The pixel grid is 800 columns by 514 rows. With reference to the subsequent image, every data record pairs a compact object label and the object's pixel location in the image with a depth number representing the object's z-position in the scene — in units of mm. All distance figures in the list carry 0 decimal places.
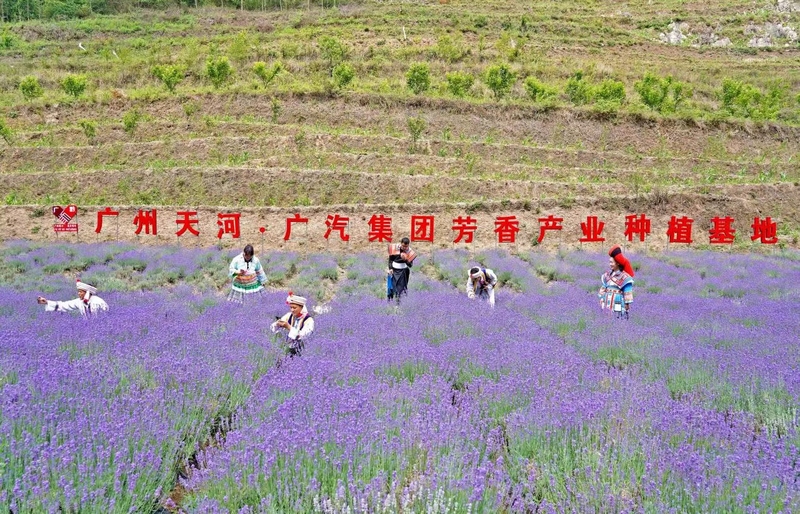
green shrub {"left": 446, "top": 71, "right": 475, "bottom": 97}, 23594
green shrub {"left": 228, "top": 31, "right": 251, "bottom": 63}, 30188
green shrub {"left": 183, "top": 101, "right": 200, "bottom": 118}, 21641
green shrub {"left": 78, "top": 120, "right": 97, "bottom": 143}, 19881
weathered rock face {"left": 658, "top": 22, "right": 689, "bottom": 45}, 43969
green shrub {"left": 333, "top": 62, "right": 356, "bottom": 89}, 23281
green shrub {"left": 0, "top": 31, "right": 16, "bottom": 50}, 38625
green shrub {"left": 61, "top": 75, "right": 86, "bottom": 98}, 23922
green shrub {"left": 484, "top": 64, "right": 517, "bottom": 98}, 23547
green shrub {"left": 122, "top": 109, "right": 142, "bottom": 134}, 20148
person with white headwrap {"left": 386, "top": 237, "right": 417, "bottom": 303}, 8609
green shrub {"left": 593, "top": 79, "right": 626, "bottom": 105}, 24062
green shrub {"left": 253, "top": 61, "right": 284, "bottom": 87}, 24047
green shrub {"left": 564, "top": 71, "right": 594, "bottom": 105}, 23281
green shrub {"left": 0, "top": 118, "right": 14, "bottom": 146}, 19647
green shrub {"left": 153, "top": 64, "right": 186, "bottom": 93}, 23672
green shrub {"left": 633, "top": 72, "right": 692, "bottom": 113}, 23125
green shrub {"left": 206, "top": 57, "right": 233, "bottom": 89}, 23969
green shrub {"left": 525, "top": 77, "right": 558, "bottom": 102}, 23906
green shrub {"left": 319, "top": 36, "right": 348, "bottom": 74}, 27594
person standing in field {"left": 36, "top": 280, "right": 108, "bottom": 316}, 6750
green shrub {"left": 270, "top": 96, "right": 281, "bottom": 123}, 21281
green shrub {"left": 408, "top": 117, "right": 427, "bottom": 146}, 19228
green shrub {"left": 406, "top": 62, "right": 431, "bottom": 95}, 23875
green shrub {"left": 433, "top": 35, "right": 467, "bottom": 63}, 30609
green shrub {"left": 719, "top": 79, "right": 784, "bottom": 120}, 24312
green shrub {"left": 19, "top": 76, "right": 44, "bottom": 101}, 24305
